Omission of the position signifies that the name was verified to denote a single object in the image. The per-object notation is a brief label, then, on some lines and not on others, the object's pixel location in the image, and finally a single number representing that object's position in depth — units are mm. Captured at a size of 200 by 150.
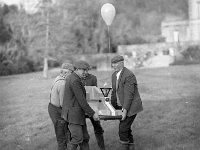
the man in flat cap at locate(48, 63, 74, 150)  6367
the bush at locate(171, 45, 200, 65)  30603
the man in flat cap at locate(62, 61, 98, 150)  5512
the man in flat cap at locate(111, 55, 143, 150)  6020
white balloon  12422
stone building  46688
